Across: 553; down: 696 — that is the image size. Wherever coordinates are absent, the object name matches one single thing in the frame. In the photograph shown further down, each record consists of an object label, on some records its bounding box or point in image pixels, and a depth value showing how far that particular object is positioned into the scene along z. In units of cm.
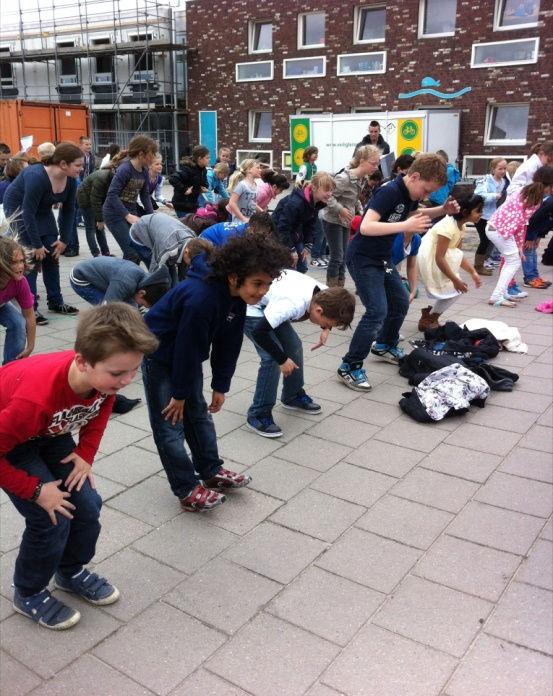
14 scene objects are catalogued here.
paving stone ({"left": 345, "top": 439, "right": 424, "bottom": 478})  388
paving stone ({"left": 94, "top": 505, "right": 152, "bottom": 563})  302
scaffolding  2592
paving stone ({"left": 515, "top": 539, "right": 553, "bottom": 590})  285
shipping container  1828
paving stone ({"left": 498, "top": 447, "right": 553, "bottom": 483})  382
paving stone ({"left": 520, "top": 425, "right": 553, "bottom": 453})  420
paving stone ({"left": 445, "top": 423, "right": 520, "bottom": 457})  418
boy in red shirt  212
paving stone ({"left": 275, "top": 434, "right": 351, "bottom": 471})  393
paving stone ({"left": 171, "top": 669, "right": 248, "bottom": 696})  221
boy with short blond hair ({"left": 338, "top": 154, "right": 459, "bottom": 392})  474
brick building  1891
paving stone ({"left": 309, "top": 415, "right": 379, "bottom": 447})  427
